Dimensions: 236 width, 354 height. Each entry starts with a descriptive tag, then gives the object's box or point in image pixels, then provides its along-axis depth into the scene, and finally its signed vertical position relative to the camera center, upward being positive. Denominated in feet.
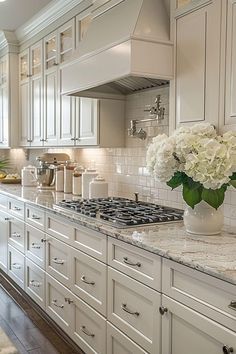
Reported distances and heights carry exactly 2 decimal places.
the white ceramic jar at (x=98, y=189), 10.66 -0.94
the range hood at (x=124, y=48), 7.68 +2.18
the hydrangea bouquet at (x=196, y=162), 5.83 -0.11
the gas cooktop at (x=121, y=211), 7.37 -1.20
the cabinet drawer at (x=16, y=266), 11.58 -3.41
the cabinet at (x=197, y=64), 6.68 +1.62
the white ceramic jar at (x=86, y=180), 11.27 -0.74
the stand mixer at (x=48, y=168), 13.69 -0.49
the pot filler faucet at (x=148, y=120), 9.59 +0.88
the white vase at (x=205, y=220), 6.41 -1.06
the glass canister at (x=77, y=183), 11.87 -0.87
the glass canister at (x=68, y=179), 12.51 -0.79
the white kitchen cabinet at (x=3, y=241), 13.02 -2.92
